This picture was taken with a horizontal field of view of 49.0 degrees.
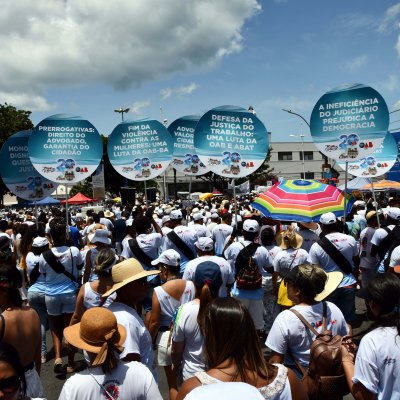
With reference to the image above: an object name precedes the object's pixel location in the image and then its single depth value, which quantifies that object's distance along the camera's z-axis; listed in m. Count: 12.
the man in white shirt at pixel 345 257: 5.39
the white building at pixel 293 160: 67.04
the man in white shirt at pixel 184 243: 6.87
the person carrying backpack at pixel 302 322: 2.99
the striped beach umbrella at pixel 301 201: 6.41
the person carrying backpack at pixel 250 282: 5.51
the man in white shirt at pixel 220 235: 8.73
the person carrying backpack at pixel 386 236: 6.48
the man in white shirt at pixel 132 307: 3.04
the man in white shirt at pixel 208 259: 4.53
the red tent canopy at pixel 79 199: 24.00
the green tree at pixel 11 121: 42.31
